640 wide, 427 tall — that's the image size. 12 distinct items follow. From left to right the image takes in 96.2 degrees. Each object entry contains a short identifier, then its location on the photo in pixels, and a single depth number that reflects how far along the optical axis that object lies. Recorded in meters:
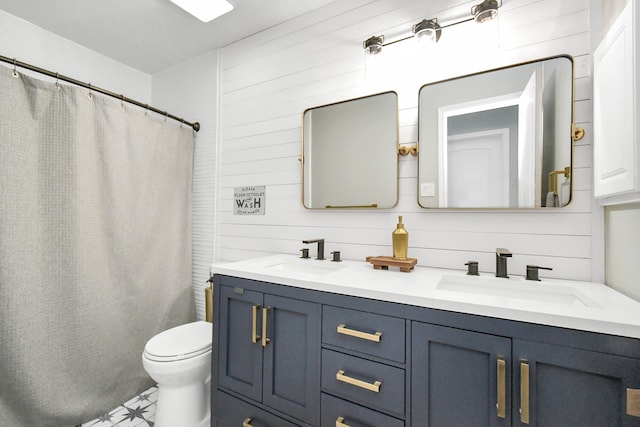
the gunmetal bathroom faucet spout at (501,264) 1.28
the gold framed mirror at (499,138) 1.28
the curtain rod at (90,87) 1.52
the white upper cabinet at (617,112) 0.84
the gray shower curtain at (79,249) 1.54
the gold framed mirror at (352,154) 1.67
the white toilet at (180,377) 1.53
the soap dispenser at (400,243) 1.50
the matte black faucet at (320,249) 1.78
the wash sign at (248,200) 2.15
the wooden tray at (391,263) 1.41
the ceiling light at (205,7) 1.77
